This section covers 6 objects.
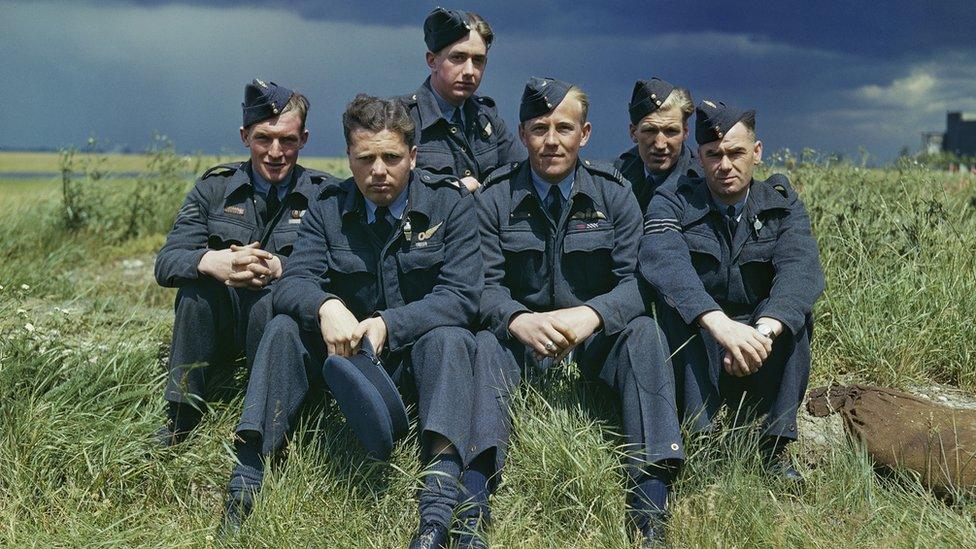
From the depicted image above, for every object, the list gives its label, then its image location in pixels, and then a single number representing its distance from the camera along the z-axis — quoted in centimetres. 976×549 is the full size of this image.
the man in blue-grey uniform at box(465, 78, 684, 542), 358
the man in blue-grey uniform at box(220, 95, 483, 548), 354
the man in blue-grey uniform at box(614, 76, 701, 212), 470
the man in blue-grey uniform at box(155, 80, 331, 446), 398
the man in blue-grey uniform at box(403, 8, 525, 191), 521
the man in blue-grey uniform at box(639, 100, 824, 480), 367
